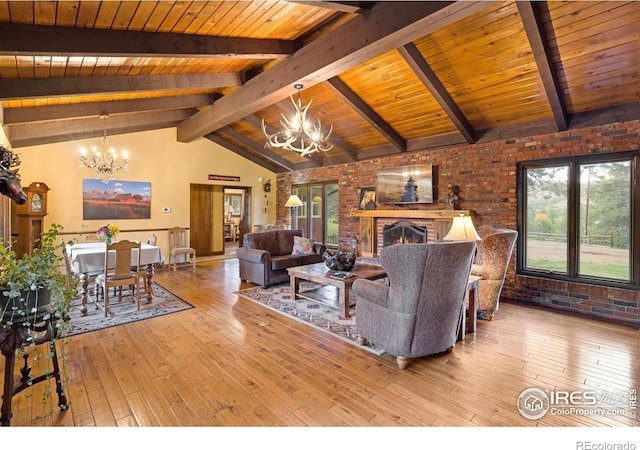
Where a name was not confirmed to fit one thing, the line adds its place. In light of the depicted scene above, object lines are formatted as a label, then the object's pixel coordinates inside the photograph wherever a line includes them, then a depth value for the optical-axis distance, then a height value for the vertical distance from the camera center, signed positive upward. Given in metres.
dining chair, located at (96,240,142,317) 3.86 -0.67
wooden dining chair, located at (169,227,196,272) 7.06 -0.72
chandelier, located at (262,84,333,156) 3.80 +1.07
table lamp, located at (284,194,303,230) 7.73 +0.37
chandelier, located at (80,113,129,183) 5.46 +1.01
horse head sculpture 2.29 +0.28
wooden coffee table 3.71 -0.79
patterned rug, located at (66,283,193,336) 3.60 -1.21
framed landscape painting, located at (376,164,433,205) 5.75 +0.62
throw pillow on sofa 5.82 -0.55
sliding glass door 8.06 +0.13
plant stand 1.80 -0.79
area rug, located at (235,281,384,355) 3.32 -1.21
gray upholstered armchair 2.45 -0.68
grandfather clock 5.38 +0.02
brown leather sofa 5.19 -0.71
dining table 4.07 -0.60
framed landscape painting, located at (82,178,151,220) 6.51 +0.38
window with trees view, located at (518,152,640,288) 3.90 -0.04
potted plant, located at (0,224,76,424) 1.75 -0.47
